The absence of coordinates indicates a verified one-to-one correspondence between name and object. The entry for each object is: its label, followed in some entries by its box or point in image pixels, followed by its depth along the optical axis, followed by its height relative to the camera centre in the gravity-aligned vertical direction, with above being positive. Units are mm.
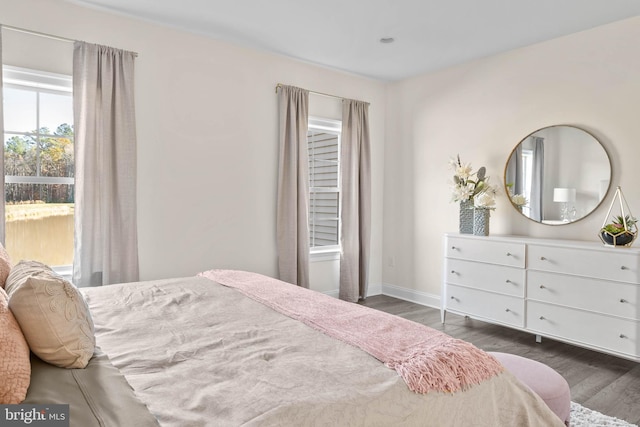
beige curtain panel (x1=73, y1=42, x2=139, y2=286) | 3166 +252
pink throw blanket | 1389 -533
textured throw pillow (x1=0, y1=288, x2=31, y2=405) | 1052 -431
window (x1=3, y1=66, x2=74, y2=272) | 3123 +250
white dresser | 2961 -678
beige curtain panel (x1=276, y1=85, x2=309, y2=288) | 4293 +117
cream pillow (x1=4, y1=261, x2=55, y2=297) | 1428 -268
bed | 1125 -549
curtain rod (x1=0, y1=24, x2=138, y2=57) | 2946 +1185
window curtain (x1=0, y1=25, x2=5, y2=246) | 2883 +110
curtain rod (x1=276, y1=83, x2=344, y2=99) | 4586 +1177
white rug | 2262 -1179
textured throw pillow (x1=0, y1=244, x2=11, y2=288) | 1690 -289
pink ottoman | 1835 -806
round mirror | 3521 +246
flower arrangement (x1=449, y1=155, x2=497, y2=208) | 4051 +154
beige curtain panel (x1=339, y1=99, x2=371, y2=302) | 4828 +37
